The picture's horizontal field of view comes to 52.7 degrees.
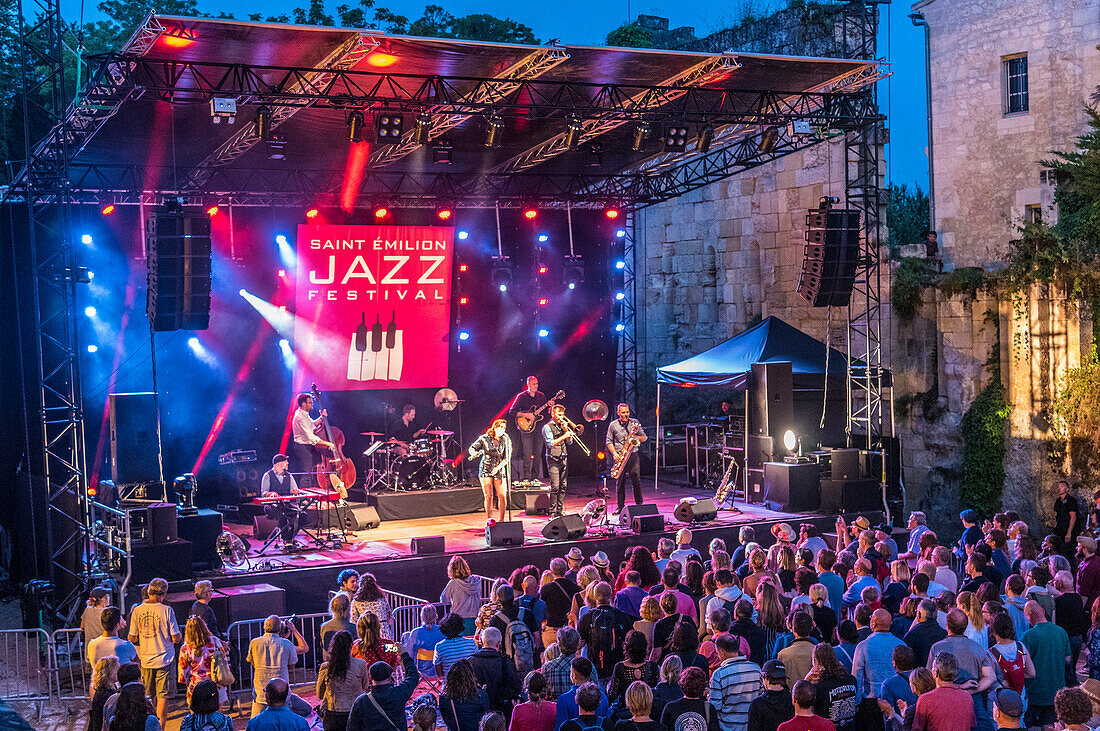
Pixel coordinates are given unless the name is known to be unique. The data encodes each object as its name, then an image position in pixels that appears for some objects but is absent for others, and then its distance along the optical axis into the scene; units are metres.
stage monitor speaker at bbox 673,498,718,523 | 14.63
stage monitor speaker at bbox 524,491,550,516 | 16.34
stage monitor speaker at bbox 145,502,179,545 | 11.86
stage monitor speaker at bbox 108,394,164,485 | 13.00
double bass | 14.80
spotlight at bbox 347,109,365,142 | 13.43
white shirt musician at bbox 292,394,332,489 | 14.98
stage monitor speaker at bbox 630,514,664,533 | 14.21
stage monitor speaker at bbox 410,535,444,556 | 13.06
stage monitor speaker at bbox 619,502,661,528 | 14.44
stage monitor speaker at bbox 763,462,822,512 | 15.91
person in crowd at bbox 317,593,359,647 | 8.12
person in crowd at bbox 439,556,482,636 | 8.90
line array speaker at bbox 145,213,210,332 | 13.03
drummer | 17.52
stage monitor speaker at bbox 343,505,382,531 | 15.39
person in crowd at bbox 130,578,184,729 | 8.59
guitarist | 18.02
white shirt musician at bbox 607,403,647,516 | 14.83
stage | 12.41
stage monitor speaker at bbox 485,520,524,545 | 13.48
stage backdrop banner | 17.89
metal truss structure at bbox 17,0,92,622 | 12.48
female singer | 14.81
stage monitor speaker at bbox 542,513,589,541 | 13.89
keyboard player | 14.20
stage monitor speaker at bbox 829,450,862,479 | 15.95
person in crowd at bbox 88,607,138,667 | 8.00
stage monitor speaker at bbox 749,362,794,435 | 16.98
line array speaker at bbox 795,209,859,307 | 15.84
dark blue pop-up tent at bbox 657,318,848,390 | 18.03
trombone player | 15.02
